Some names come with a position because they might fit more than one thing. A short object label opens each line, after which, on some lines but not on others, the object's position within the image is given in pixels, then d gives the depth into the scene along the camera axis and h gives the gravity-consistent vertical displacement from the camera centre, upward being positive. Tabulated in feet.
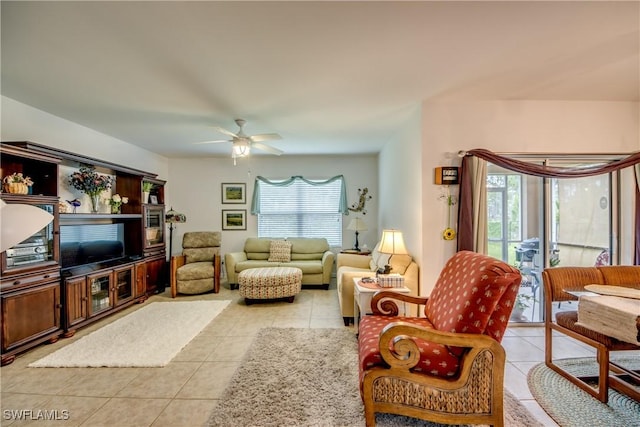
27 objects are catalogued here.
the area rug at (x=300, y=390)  5.70 -4.37
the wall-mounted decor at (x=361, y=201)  18.69 +0.67
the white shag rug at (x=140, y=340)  8.09 -4.43
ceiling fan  10.39 +2.74
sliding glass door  10.30 -0.46
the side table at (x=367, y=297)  8.68 -2.75
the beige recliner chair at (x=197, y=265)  14.71 -3.03
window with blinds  19.20 +0.07
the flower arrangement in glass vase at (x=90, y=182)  11.40 +1.25
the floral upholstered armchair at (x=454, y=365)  5.05 -2.91
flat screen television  10.77 -1.38
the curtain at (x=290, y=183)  18.83 +1.60
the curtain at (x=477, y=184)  9.23 +0.98
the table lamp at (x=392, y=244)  9.18 -1.13
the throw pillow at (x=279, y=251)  17.17 -2.54
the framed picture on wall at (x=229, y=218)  19.16 -0.47
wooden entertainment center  8.19 -2.32
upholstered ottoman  12.99 -3.54
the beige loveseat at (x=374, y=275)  9.87 -2.54
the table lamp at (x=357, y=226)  17.37 -0.97
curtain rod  10.00 +2.03
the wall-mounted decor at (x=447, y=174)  9.75 +1.30
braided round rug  5.65 -4.36
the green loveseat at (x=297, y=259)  15.99 -2.99
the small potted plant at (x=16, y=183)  8.25 +0.88
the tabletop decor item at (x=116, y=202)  12.83 +0.46
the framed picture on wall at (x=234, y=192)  19.13 +1.35
